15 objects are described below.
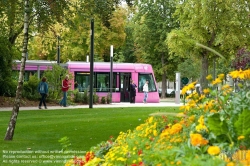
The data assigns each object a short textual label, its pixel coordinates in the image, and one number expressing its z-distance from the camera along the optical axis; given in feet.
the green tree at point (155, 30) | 199.11
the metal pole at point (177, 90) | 127.03
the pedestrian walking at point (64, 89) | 95.14
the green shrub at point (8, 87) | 101.65
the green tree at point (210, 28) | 134.72
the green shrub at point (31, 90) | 106.22
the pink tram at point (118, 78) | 131.44
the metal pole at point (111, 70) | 113.33
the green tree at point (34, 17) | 38.19
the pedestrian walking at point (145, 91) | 126.52
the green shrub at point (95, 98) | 113.29
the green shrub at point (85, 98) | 113.50
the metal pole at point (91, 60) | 88.21
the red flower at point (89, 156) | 19.61
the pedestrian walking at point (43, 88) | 89.15
